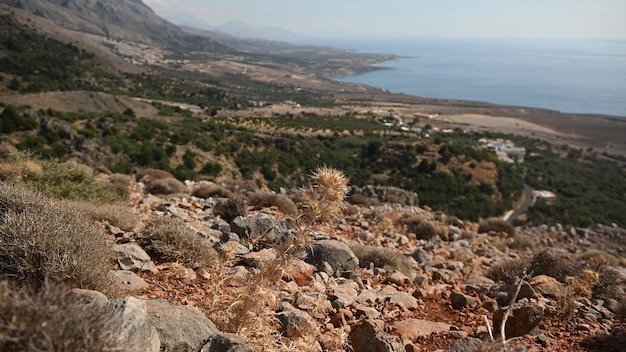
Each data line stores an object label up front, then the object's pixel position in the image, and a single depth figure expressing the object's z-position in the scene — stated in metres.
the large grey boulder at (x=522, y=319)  3.73
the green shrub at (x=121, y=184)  8.34
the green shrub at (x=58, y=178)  6.65
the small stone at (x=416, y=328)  3.82
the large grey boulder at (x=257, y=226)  5.64
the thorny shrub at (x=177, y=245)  4.42
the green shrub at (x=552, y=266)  6.28
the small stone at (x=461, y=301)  4.87
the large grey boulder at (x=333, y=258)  5.27
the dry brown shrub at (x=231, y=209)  6.89
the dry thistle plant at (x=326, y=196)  2.84
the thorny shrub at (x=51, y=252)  2.60
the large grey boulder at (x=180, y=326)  2.54
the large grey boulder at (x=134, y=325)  1.97
